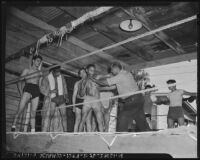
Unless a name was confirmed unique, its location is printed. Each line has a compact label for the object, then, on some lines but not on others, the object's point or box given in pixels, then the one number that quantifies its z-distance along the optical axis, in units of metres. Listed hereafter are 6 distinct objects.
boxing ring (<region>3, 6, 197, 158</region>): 1.78
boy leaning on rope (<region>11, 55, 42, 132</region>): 2.81
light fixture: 2.51
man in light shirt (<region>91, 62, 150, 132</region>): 2.32
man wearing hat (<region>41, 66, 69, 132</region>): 2.79
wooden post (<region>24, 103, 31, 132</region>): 2.77
